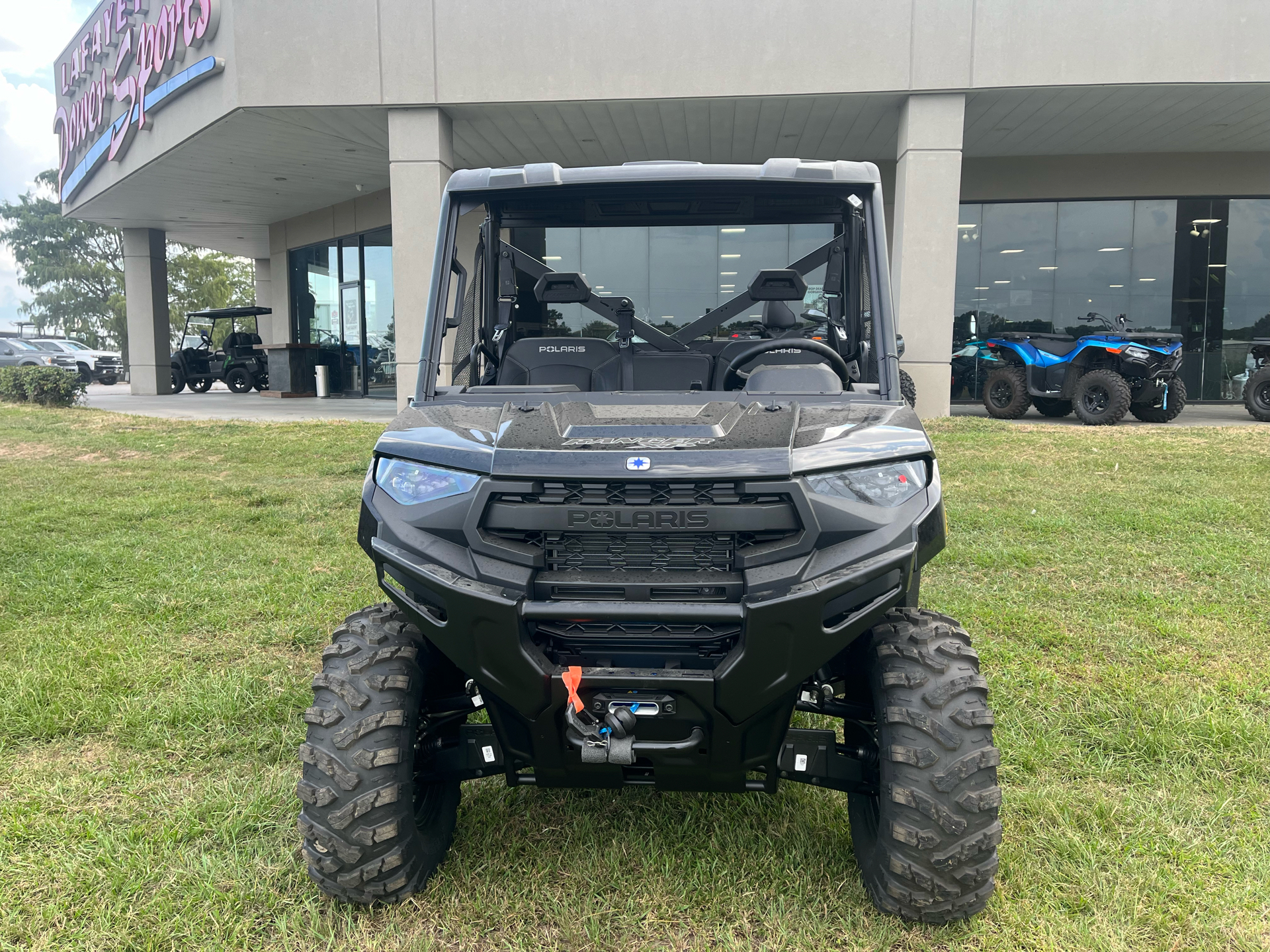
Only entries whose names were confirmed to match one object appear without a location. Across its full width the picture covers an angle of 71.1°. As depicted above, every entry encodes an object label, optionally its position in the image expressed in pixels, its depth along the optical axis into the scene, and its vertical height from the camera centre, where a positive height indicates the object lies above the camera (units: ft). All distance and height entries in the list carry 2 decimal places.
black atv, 41.32 -0.40
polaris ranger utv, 6.32 -1.86
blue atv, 38.93 +0.35
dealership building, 37.42 +12.78
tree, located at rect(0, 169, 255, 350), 197.26 +25.05
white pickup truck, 100.82 +2.57
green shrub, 51.75 -0.25
